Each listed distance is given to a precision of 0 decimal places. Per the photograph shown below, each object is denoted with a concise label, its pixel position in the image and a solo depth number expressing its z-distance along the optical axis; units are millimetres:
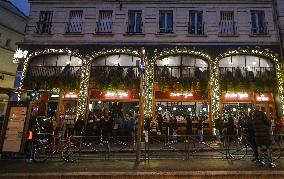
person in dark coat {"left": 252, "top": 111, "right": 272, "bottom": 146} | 8702
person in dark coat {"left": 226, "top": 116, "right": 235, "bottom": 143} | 15617
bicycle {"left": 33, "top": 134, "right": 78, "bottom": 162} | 10273
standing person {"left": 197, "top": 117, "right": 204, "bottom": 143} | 16884
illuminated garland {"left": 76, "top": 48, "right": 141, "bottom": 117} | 18562
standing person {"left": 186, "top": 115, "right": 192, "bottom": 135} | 16656
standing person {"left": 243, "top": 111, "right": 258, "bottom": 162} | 9477
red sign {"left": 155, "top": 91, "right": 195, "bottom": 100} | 18734
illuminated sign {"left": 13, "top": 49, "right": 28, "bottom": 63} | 19438
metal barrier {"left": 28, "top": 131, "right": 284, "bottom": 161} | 10438
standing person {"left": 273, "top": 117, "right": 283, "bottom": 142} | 15895
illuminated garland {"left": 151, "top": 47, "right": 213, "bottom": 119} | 19125
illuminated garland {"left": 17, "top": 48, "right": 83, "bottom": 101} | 19511
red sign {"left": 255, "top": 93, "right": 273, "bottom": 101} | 18625
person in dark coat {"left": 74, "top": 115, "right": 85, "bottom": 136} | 16172
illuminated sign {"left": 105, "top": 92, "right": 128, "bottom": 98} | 18906
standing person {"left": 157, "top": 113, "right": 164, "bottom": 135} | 16584
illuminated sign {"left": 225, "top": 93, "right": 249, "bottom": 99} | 18641
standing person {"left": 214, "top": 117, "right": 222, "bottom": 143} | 16664
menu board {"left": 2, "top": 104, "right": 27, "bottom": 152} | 10688
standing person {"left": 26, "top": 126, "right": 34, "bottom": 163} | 10753
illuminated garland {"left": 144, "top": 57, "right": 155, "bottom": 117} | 18234
